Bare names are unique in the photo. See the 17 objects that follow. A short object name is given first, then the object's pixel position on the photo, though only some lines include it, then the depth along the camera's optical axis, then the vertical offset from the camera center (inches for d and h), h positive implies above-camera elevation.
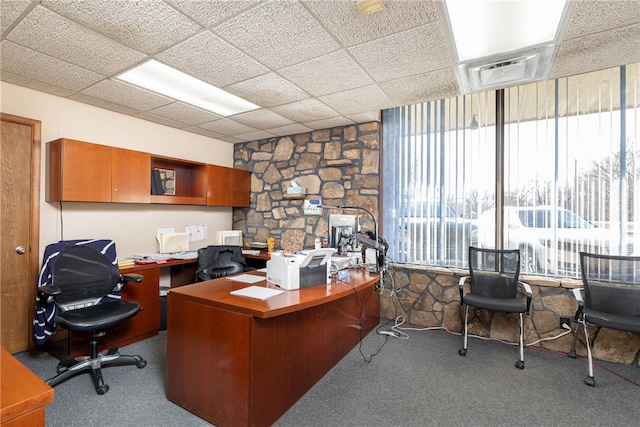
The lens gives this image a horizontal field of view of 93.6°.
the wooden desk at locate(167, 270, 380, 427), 68.4 -34.5
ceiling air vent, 92.6 +48.9
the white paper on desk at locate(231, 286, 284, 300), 77.4 -21.2
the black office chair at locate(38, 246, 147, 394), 89.2 -30.8
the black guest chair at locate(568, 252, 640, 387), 94.3 -26.5
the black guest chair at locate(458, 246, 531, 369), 107.3 -27.1
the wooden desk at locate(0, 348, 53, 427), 33.6 -21.5
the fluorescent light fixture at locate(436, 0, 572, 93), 72.2 +49.5
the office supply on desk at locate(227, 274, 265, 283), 96.0 -21.3
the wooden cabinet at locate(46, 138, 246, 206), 112.8 +16.4
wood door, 106.0 -5.0
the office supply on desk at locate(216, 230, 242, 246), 179.0 -14.4
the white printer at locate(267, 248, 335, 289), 84.6 -16.1
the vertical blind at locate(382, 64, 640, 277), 107.4 +17.0
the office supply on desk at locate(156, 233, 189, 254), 152.3 -15.2
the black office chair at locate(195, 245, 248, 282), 136.8 -23.4
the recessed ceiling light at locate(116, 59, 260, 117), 102.7 +48.8
